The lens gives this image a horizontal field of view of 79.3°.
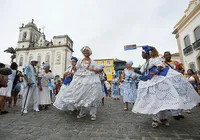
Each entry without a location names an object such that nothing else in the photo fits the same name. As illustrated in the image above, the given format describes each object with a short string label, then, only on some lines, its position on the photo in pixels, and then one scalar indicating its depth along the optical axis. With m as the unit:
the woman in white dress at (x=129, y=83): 4.98
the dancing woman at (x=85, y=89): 3.21
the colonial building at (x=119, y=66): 46.50
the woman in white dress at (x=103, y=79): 6.78
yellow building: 47.95
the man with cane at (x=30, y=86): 4.31
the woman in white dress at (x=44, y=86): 4.91
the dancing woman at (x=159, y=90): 2.43
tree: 38.80
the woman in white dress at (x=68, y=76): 4.25
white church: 41.97
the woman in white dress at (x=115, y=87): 9.80
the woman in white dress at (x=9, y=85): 4.12
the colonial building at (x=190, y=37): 13.44
